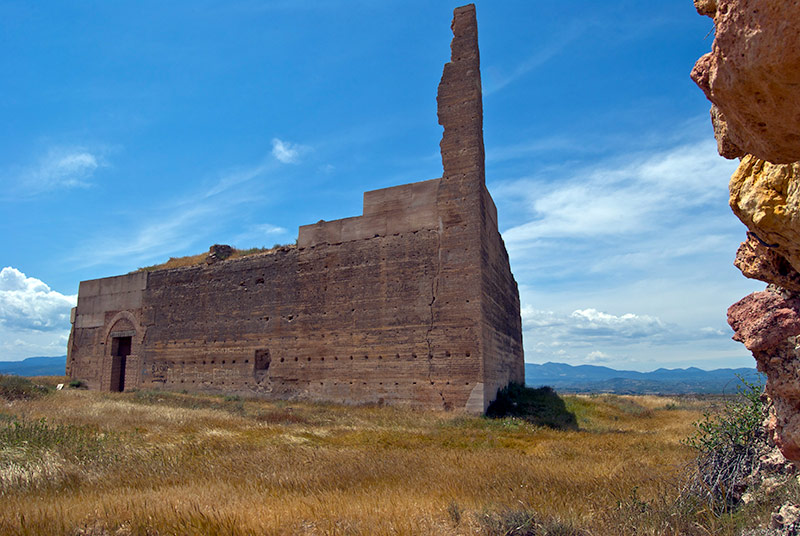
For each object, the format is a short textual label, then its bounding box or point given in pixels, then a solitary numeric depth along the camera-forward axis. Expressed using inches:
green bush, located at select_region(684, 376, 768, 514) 186.2
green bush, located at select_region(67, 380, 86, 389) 885.6
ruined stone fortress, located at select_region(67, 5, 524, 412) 599.8
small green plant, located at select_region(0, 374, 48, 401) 592.9
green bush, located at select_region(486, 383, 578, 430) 590.9
